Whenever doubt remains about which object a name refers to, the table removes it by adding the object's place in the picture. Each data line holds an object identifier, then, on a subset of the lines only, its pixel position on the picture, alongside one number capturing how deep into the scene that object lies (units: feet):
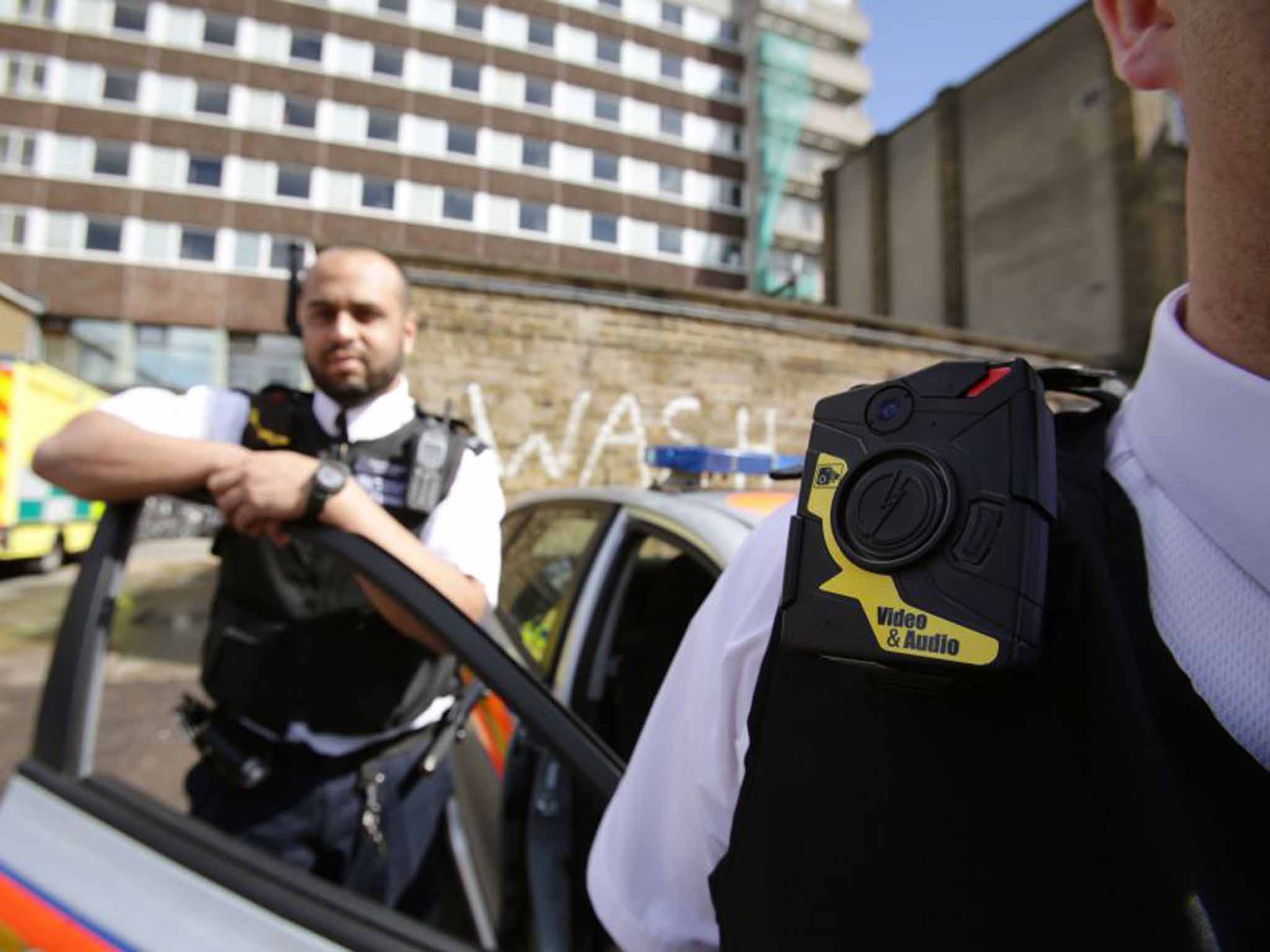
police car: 3.08
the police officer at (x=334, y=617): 4.85
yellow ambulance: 30.30
